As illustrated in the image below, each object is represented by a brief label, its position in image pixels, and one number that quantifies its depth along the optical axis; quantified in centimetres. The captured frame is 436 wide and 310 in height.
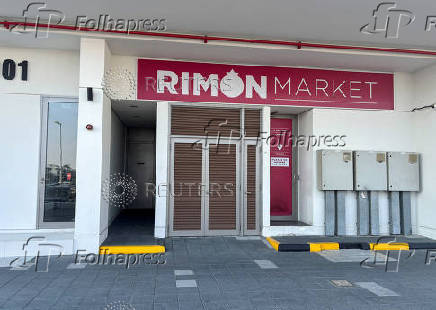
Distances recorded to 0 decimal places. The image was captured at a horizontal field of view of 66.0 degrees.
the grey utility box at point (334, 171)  721
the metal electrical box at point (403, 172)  745
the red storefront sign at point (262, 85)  688
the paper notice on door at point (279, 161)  809
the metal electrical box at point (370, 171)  735
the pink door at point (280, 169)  807
